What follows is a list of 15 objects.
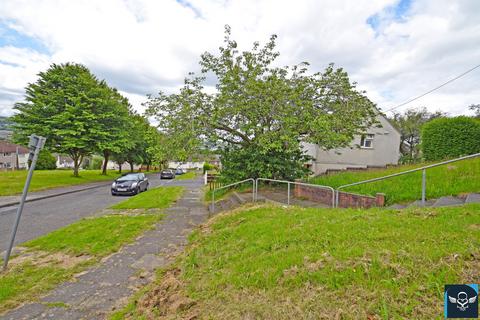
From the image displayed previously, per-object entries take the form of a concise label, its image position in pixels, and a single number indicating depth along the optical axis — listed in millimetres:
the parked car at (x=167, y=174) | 33281
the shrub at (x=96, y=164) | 61344
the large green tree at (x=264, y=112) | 10008
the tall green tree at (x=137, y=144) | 27359
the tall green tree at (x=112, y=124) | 21578
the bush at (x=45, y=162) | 42822
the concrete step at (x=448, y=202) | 4859
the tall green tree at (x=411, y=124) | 30906
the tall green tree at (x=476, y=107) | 28186
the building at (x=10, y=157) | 55409
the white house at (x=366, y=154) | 20453
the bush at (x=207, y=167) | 39831
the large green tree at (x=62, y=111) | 19906
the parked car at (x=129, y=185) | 15422
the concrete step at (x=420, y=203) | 5270
